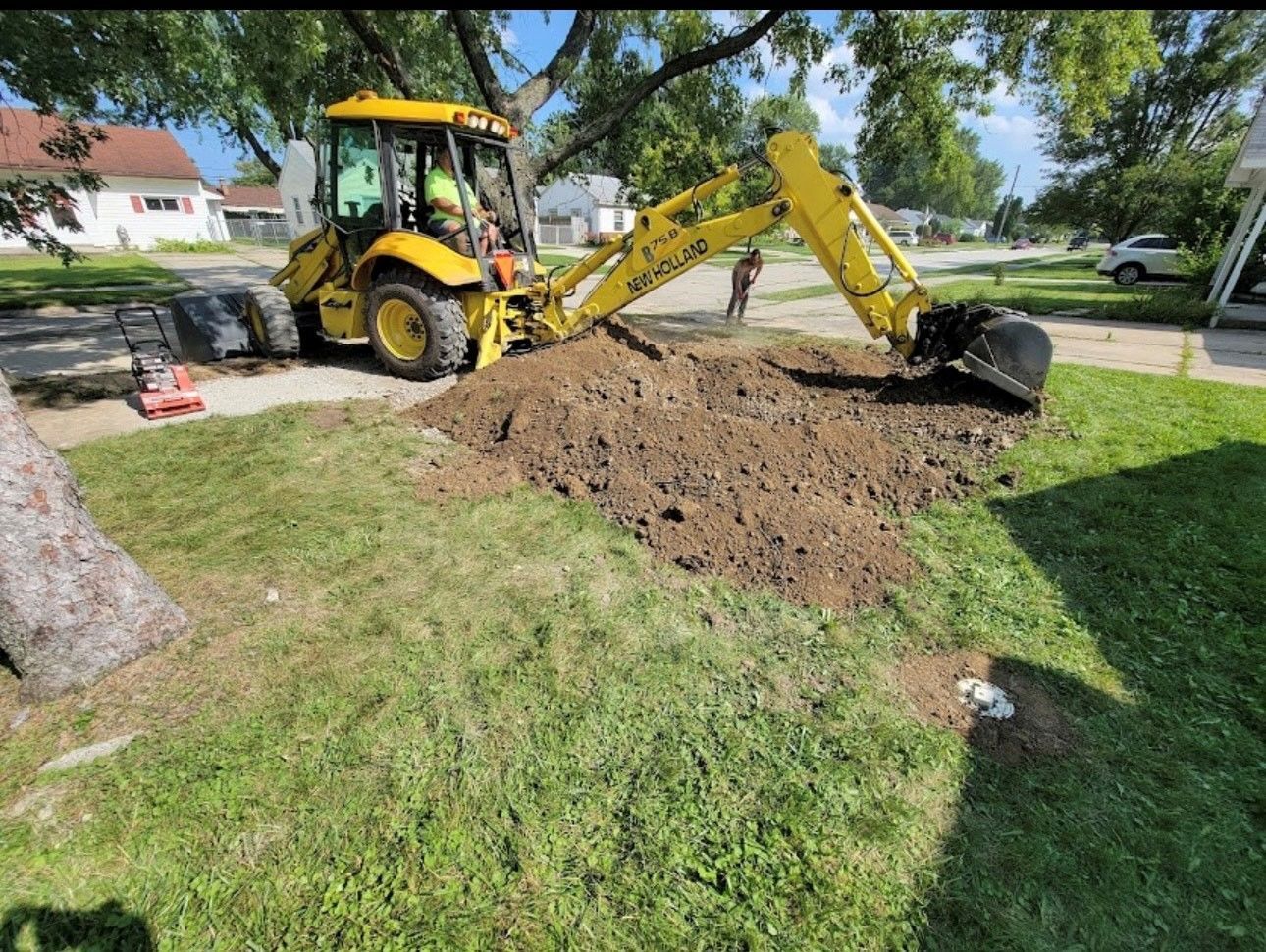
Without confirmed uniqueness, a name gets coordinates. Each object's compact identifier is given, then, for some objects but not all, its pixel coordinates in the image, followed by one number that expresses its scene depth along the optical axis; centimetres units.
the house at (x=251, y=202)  5178
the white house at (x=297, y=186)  3725
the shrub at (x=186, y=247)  2943
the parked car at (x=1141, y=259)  2017
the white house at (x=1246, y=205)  1136
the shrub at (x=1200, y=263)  1561
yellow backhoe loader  569
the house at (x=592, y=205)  4641
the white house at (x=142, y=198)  3052
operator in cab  633
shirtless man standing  1062
